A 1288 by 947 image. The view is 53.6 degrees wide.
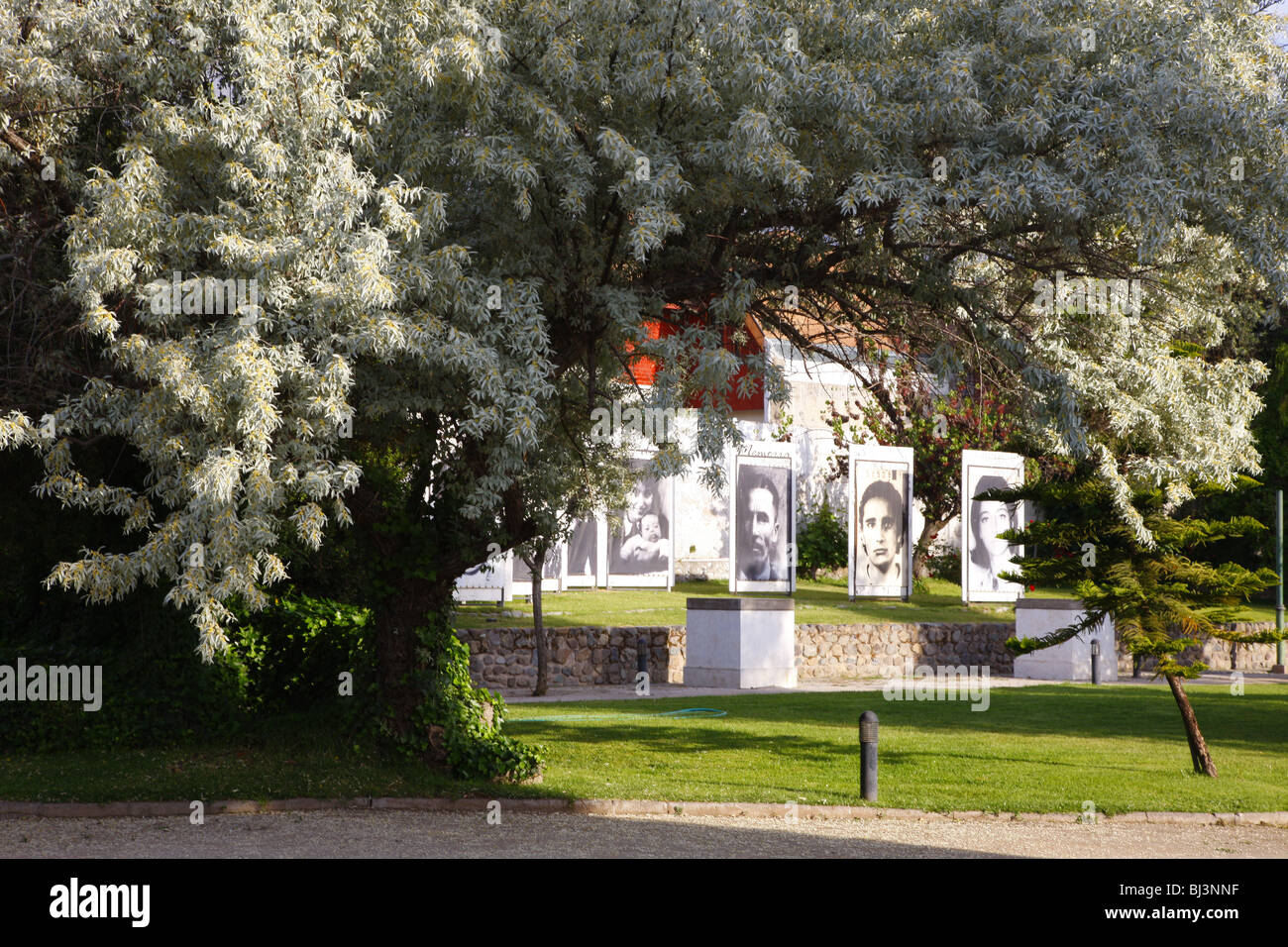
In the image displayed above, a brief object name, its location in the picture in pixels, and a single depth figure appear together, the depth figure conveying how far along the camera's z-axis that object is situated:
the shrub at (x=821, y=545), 34.28
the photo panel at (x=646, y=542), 26.58
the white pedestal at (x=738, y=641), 22.80
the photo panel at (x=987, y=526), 29.98
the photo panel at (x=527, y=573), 25.48
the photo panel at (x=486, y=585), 24.06
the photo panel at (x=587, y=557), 26.84
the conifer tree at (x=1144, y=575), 13.64
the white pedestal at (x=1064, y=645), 26.95
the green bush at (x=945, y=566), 36.94
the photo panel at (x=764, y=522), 27.41
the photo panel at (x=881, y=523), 28.62
